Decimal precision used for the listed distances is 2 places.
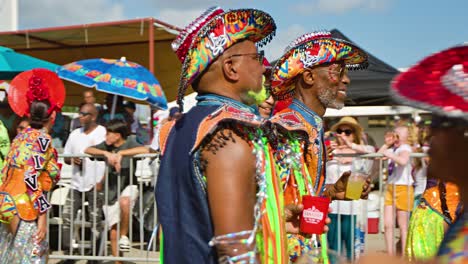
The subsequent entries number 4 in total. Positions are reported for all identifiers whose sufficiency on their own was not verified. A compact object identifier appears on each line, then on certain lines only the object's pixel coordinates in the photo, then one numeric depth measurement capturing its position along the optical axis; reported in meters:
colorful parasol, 8.78
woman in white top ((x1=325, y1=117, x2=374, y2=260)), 6.77
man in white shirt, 7.54
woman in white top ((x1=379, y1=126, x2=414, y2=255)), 6.98
